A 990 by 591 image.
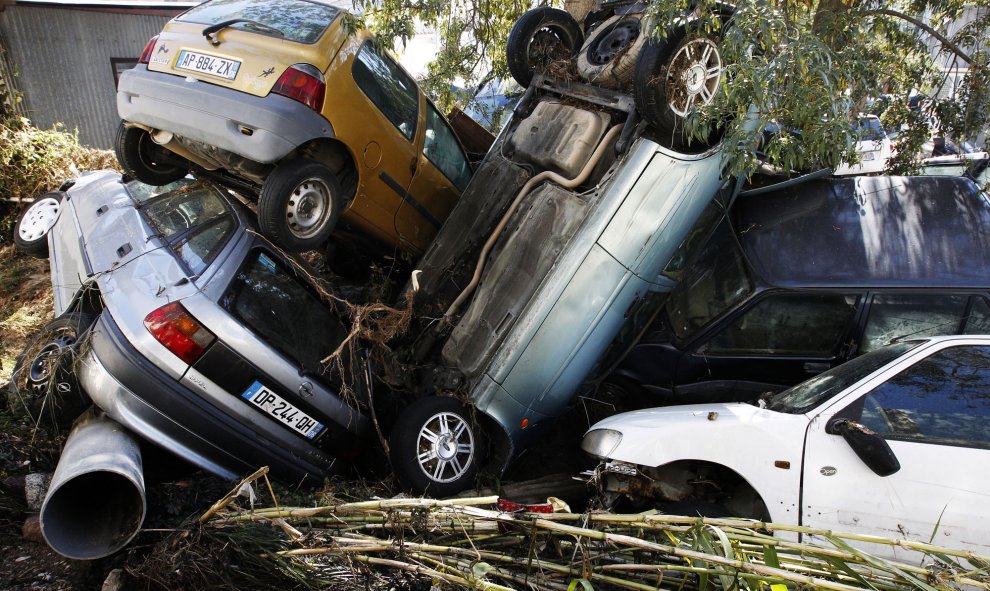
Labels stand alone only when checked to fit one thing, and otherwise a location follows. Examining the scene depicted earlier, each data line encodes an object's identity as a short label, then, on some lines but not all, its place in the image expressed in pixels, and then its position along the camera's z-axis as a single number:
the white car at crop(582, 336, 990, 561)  3.18
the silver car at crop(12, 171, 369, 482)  3.69
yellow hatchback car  4.46
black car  4.57
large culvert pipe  3.34
